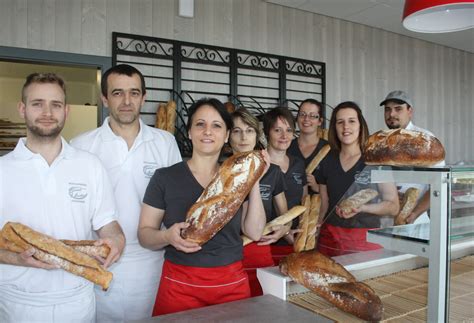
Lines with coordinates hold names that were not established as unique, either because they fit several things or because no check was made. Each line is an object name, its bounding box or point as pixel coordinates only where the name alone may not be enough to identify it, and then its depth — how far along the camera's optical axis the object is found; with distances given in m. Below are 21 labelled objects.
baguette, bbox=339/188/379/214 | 1.26
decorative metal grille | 3.04
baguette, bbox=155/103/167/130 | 2.91
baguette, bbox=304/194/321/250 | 1.56
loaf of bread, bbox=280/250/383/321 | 1.01
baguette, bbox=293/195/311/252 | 1.64
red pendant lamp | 1.54
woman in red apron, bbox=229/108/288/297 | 1.76
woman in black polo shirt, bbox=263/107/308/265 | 2.06
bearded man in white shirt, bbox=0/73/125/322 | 1.34
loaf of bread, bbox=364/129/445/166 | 1.09
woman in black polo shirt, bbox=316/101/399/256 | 1.27
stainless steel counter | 0.98
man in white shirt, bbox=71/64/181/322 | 1.75
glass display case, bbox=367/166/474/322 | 0.94
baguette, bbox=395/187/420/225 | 1.09
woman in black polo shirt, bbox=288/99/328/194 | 2.49
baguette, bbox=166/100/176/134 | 2.90
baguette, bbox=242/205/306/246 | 1.74
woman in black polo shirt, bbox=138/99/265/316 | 1.33
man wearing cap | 2.82
